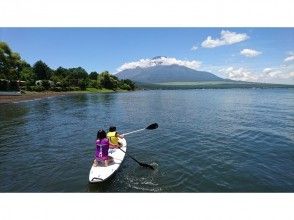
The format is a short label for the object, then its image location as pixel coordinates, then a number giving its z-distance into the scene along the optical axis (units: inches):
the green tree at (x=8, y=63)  1901.2
